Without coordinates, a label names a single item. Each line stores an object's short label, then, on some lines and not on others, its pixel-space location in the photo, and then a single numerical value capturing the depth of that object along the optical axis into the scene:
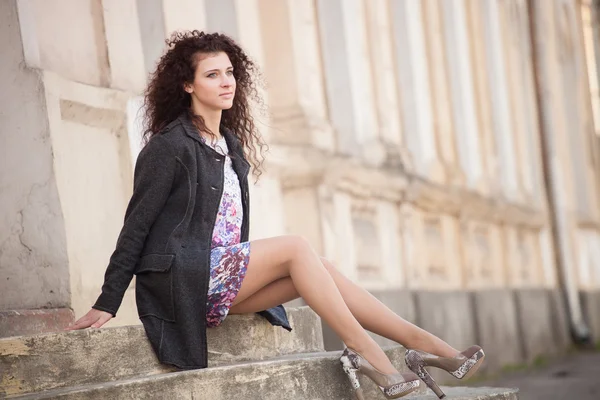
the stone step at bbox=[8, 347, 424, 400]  7.11
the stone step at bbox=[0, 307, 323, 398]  7.21
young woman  7.78
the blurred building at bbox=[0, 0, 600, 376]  9.75
